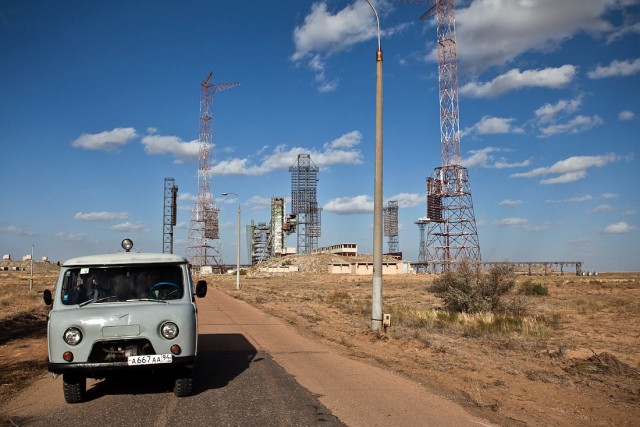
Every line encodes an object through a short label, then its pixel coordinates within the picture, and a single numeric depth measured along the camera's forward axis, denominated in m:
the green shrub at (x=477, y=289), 24.92
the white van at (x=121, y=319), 7.33
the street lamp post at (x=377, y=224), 15.72
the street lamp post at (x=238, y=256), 52.19
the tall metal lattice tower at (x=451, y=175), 81.69
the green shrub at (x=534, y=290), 42.41
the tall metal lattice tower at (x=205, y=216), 108.25
